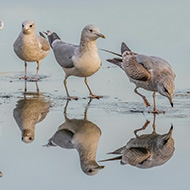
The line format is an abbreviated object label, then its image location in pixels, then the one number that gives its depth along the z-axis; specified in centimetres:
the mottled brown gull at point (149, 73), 1569
